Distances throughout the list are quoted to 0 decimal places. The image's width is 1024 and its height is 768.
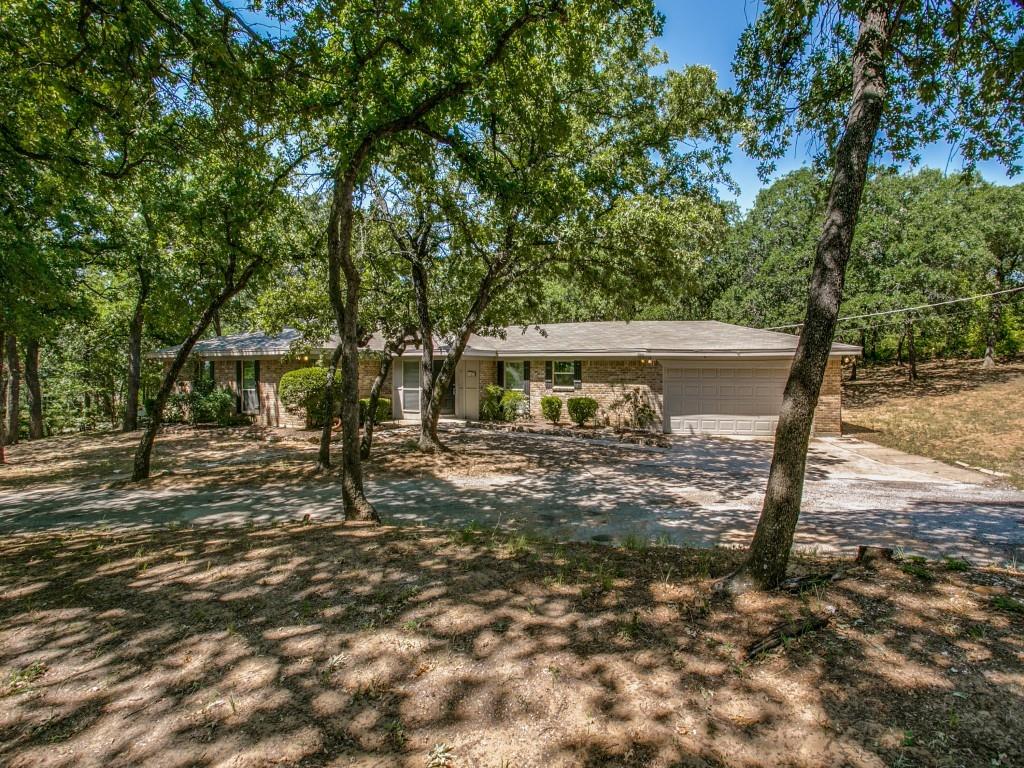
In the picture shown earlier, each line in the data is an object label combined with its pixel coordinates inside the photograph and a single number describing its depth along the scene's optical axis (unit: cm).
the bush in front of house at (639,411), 1661
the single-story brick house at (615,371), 1552
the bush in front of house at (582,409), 1692
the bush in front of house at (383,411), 1809
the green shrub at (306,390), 1612
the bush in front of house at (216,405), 1778
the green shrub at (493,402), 1870
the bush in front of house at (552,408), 1770
